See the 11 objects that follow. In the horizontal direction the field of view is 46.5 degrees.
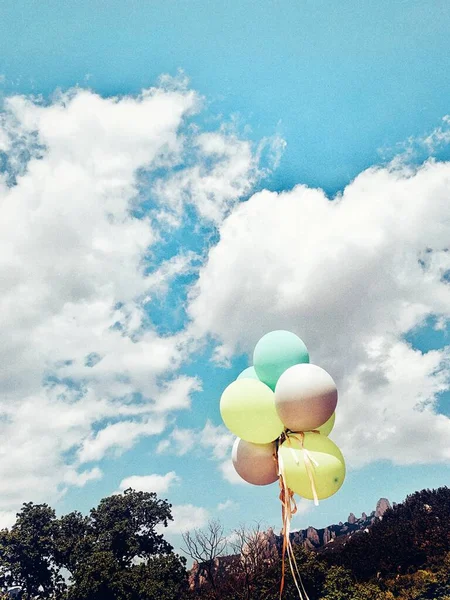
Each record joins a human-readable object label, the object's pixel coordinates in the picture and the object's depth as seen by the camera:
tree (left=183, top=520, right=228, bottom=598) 21.69
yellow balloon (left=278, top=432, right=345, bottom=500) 4.80
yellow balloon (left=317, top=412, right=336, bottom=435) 5.32
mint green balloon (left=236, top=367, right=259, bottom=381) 5.51
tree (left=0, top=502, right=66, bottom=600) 24.45
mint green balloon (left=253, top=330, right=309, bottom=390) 5.24
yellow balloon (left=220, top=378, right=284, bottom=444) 5.00
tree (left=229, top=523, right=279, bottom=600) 18.16
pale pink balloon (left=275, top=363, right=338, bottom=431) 4.75
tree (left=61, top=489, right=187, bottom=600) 20.98
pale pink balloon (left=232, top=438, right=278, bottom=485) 5.18
